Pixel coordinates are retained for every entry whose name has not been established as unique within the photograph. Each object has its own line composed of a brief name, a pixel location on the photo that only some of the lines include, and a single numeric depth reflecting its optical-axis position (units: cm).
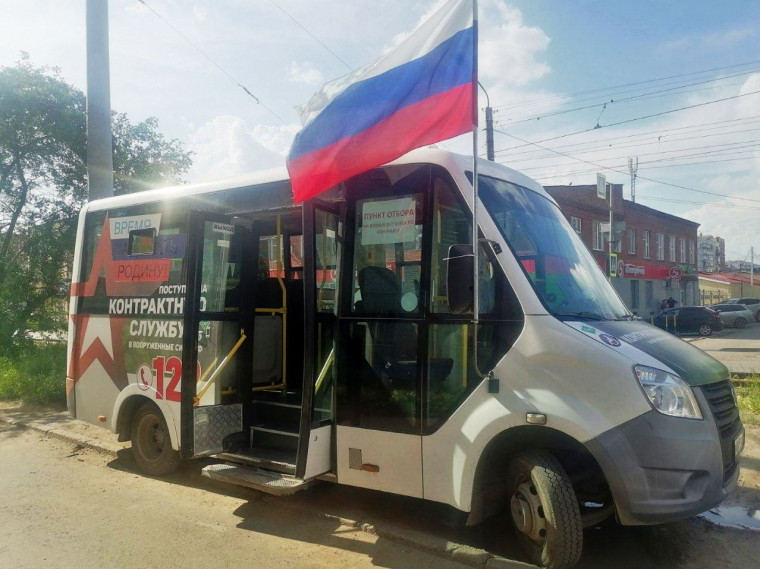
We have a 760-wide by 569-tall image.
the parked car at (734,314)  3328
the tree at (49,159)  1625
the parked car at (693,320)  2833
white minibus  364
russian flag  436
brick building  3644
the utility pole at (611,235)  1816
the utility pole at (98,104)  1045
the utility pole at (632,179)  4214
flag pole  391
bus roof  451
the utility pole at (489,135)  1819
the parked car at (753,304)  3916
